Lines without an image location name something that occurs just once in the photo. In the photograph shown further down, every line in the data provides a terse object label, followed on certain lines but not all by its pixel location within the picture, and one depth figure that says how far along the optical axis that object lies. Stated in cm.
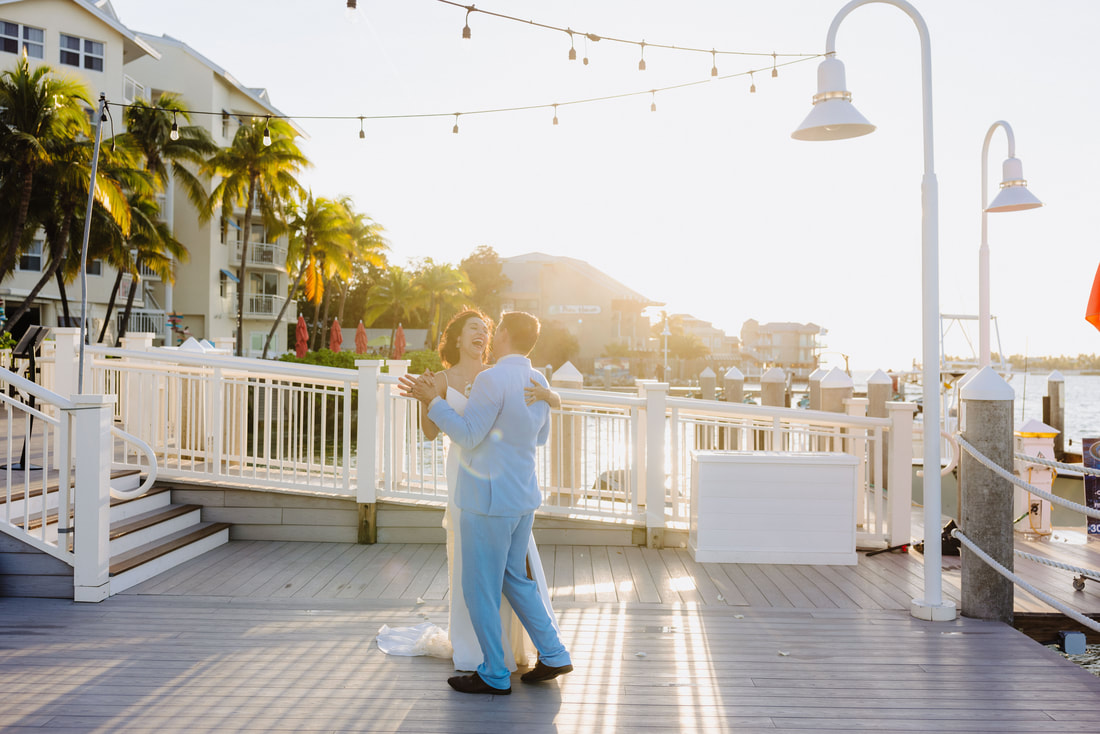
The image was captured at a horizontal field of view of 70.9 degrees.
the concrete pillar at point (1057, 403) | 1752
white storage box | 623
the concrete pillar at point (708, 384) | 1756
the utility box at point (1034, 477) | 804
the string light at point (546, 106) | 896
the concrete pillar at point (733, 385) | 1527
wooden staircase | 524
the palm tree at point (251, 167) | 3123
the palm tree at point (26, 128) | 2102
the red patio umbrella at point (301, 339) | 3028
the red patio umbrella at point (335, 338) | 2895
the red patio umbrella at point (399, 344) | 2828
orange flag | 484
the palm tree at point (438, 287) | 5038
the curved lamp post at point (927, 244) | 491
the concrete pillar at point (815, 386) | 1544
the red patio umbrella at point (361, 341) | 4170
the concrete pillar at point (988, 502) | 486
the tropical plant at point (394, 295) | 5066
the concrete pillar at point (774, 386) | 1325
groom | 360
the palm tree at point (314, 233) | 3688
